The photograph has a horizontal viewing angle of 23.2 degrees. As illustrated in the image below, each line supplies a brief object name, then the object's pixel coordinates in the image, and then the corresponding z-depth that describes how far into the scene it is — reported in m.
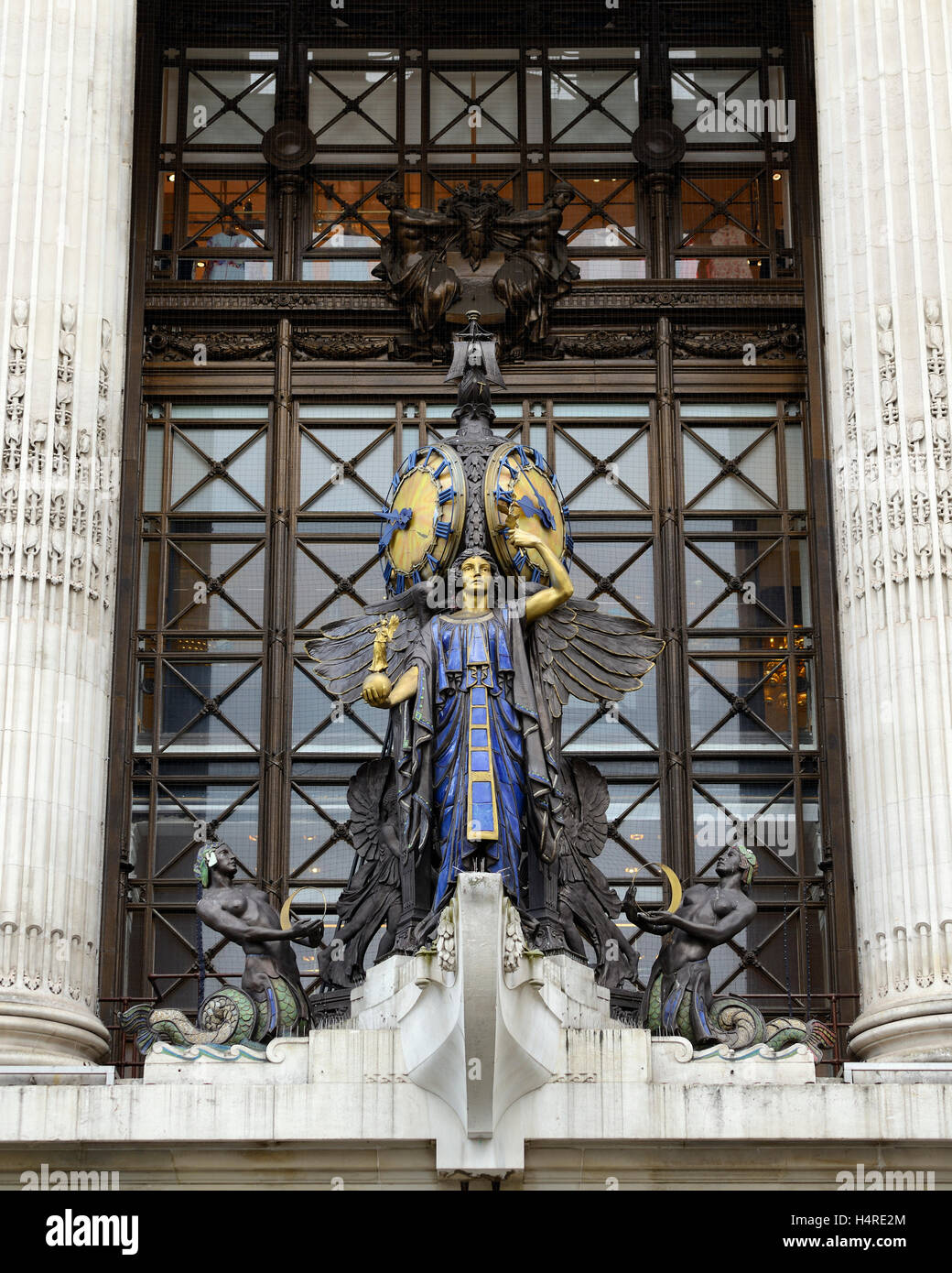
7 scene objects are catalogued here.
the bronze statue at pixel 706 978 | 20.17
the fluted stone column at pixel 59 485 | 21.00
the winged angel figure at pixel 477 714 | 20.03
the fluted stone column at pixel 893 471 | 21.23
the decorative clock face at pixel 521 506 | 21.39
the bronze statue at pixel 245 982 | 20.14
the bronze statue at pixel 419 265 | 27.23
